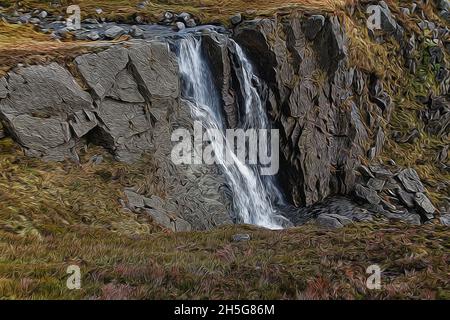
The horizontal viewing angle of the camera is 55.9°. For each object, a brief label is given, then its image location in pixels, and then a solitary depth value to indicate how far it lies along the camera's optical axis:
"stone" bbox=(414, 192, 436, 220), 26.19
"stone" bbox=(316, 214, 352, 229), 20.58
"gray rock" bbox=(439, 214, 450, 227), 25.69
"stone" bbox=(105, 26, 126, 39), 22.59
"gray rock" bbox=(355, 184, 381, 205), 26.23
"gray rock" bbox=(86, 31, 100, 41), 21.98
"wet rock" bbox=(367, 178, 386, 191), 27.09
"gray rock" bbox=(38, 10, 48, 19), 26.11
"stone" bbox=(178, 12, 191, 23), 26.48
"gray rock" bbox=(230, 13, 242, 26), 25.95
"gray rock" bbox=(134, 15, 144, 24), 26.45
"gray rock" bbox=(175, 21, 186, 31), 25.25
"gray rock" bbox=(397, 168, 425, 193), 27.36
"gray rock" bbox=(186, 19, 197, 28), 26.11
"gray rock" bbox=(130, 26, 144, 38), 22.42
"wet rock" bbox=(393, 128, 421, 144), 32.25
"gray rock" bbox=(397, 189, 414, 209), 26.39
